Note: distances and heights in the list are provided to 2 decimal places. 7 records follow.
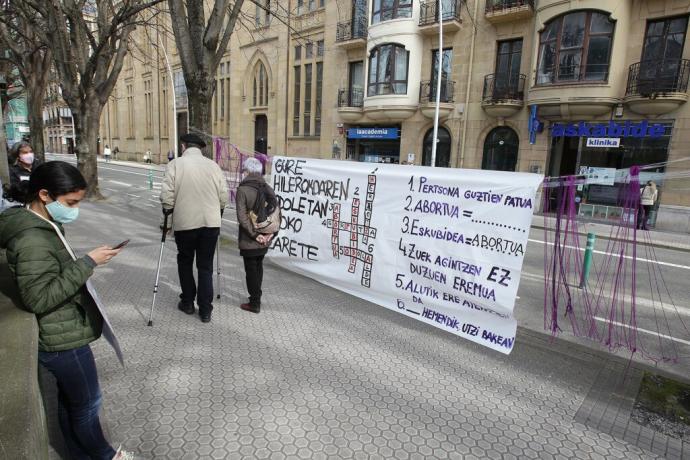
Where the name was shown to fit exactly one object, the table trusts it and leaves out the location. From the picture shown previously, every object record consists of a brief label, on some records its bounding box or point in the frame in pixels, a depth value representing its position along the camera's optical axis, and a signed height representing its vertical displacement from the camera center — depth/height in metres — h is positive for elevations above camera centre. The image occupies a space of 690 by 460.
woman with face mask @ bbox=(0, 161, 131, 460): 1.97 -0.68
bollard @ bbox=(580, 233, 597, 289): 6.45 -1.39
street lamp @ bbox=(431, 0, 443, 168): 17.98 +1.81
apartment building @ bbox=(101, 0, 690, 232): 15.42 +3.60
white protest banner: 3.66 -0.78
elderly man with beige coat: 4.38 -0.59
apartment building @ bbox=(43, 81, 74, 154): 70.69 +2.20
